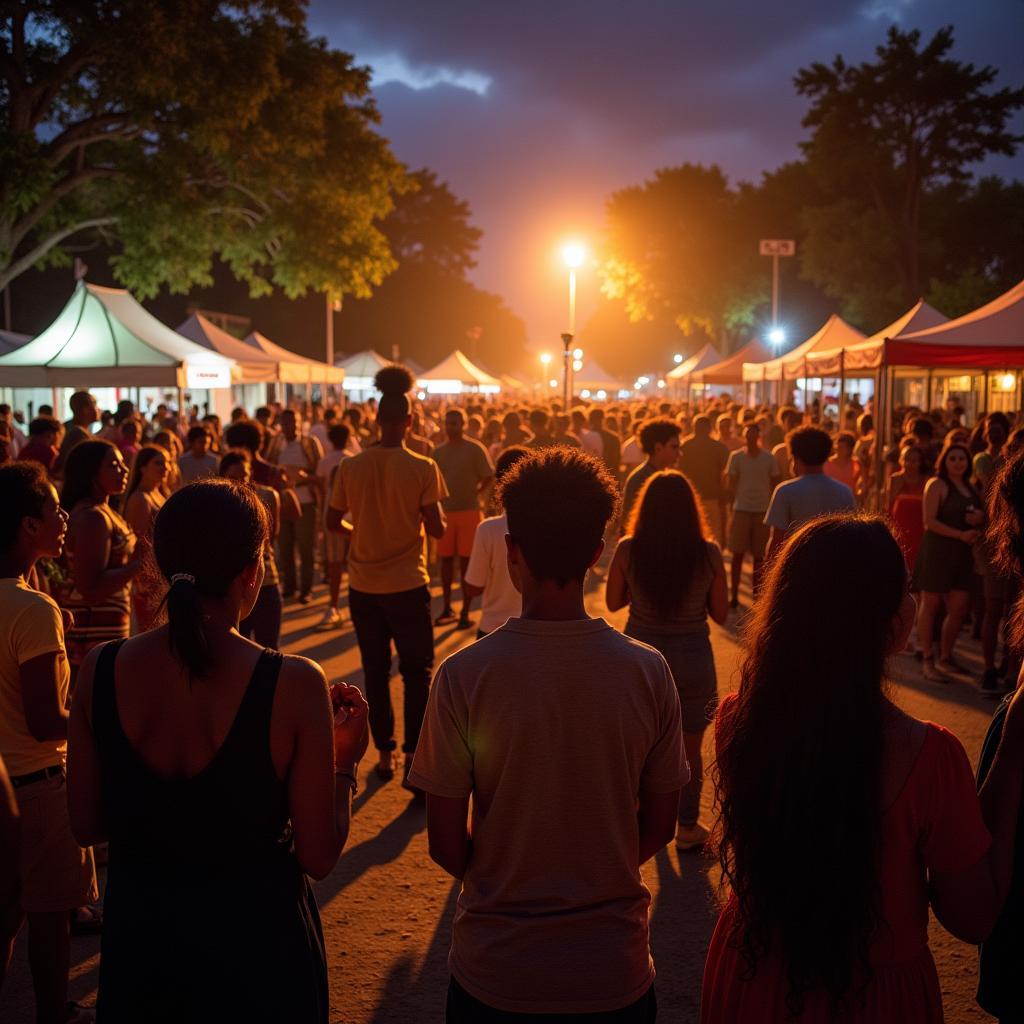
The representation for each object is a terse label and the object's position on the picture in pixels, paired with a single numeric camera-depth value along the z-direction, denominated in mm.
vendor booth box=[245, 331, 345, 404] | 22275
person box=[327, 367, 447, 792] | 5664
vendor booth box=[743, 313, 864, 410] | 20125
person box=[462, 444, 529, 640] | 5754
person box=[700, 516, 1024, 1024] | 1900
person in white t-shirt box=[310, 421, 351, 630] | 9961
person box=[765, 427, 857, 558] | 7211
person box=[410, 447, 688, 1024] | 2045
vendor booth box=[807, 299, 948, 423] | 14508
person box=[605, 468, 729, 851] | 4668
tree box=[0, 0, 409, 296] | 19359
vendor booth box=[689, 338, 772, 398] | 34281
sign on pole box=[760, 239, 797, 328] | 38188
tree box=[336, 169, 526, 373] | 65688
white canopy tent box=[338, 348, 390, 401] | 38125
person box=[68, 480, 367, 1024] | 2035
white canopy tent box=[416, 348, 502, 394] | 37344
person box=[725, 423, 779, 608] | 10875
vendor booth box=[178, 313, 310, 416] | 20188
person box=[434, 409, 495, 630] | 10211
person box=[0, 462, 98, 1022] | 3062
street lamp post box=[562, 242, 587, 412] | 22484
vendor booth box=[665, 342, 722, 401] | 41372
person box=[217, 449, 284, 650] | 6202
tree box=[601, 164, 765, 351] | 58656
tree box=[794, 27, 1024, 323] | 41188
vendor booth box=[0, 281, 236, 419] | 15391
